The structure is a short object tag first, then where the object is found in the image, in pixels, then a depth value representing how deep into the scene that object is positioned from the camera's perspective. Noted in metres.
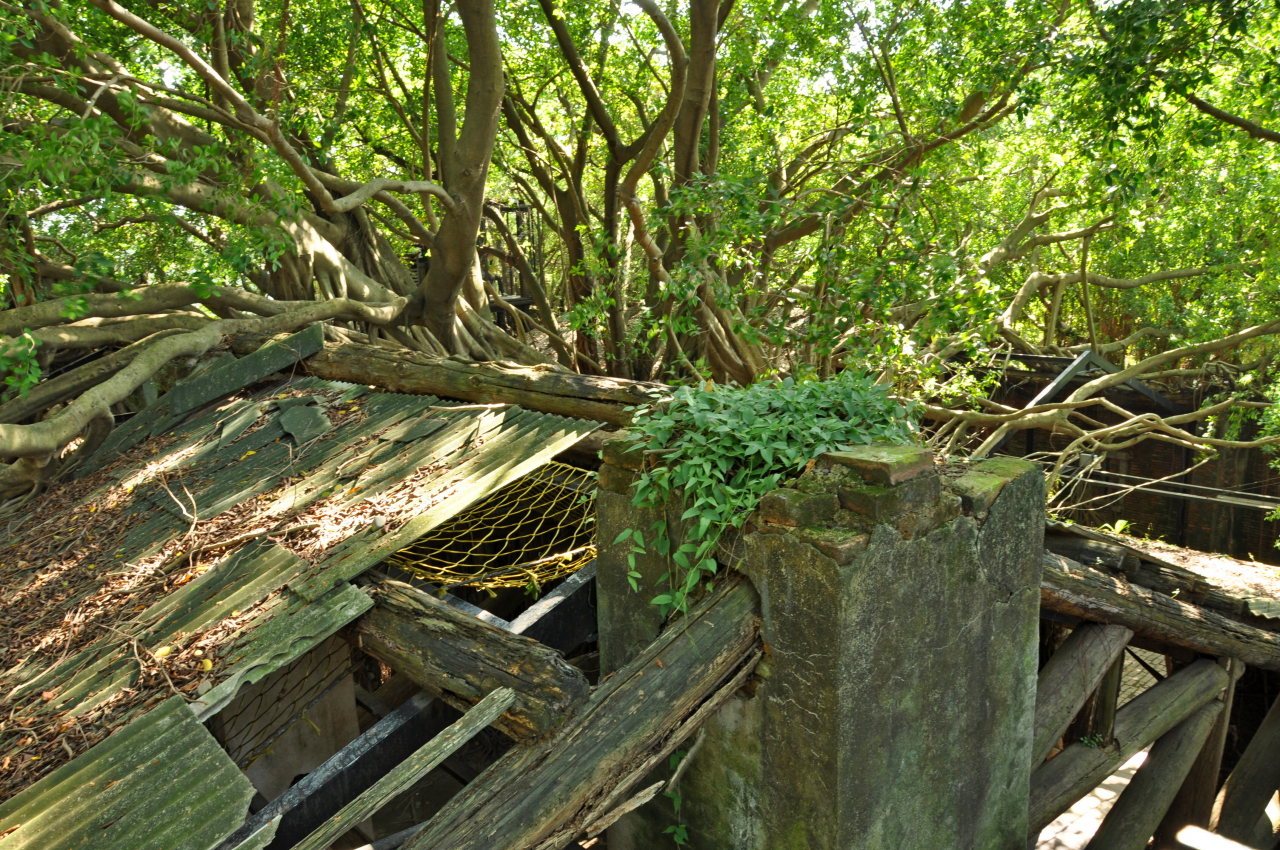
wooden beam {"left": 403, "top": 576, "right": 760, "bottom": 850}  2.70
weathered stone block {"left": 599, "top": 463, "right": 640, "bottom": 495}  3.62
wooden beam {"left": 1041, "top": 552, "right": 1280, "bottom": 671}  4.64
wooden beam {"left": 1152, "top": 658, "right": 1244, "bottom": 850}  5.84
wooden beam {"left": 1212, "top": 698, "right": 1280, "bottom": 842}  5.75
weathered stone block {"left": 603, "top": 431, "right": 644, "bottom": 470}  3.56
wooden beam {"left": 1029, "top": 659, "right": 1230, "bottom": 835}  4.82
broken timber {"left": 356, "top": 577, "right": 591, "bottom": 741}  3.08
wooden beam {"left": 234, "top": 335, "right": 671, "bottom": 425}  5.16
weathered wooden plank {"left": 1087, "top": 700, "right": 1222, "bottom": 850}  5.23
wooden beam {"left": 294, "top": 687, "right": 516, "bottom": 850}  2.72
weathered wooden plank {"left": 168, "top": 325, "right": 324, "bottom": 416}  6.79
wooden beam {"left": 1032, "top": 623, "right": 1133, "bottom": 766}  4.66
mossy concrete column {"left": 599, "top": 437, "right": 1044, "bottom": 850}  2.99
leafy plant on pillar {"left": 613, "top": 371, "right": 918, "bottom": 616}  3.30
